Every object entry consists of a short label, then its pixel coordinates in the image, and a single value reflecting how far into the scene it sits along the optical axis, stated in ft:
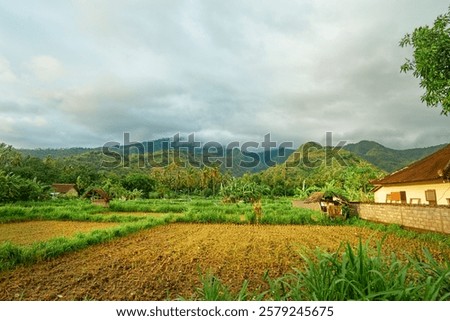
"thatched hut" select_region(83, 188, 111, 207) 57.81
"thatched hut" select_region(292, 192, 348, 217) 37.47
